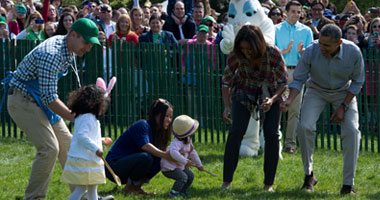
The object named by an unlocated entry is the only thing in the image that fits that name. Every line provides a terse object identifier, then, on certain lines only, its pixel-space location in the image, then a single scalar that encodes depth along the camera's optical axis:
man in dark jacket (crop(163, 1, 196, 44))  19.45
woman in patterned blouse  11.00
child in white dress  9.49
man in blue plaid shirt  9.75
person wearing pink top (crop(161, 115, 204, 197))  11.18
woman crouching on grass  11.26
